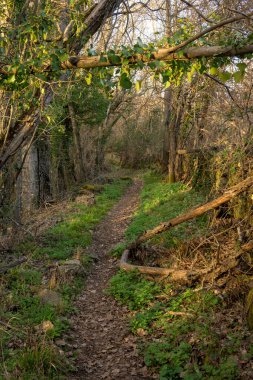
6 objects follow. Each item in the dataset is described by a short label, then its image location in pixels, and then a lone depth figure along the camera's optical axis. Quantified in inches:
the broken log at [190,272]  258.8
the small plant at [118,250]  380.3
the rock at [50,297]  267.9
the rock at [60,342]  223.3
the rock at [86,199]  635.3
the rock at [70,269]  314.9
